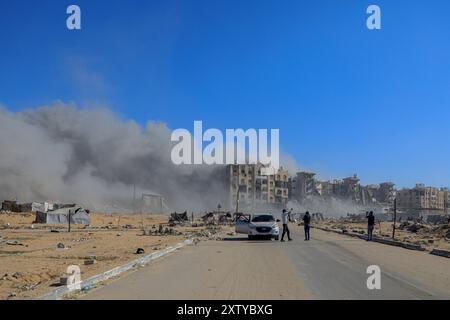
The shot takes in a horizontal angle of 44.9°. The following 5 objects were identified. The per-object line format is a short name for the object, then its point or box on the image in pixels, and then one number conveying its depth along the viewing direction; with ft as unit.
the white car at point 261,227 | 99.04
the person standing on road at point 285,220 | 95.84
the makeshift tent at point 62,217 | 207.92
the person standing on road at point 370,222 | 100.08
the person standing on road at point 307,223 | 98.32
